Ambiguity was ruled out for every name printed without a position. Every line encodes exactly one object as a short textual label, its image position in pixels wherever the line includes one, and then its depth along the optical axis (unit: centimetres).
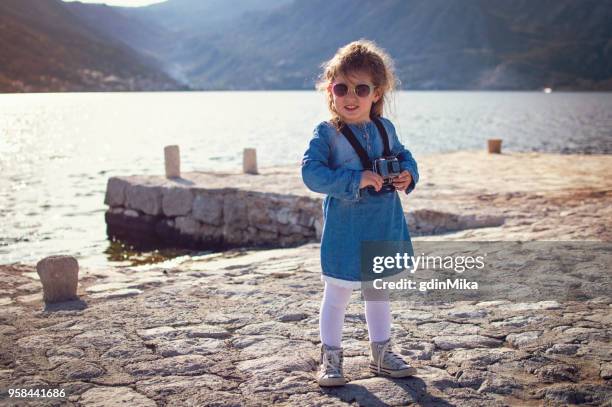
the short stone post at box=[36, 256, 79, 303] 523
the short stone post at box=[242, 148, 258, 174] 1336
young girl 333
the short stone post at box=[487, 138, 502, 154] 1845
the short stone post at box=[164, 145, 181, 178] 1270
